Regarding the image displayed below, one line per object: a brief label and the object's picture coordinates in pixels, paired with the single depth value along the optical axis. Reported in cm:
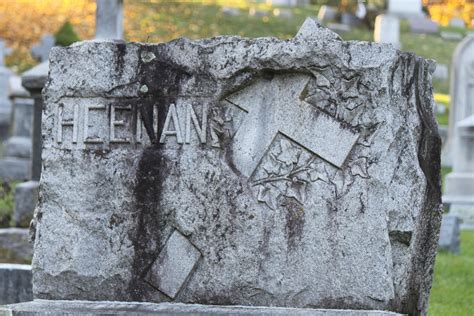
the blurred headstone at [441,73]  2749
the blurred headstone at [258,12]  3538
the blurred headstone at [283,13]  3603
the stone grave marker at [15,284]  754
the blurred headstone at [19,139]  1683
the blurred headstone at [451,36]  3453
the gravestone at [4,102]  2036
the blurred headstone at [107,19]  1185
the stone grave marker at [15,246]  927
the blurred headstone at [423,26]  3603
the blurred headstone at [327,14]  3706
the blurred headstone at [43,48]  2459
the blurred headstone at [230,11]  3441
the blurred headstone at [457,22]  4053
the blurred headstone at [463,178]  1477
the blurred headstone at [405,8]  4009
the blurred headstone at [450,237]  1080
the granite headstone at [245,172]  521
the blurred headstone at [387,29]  2753
